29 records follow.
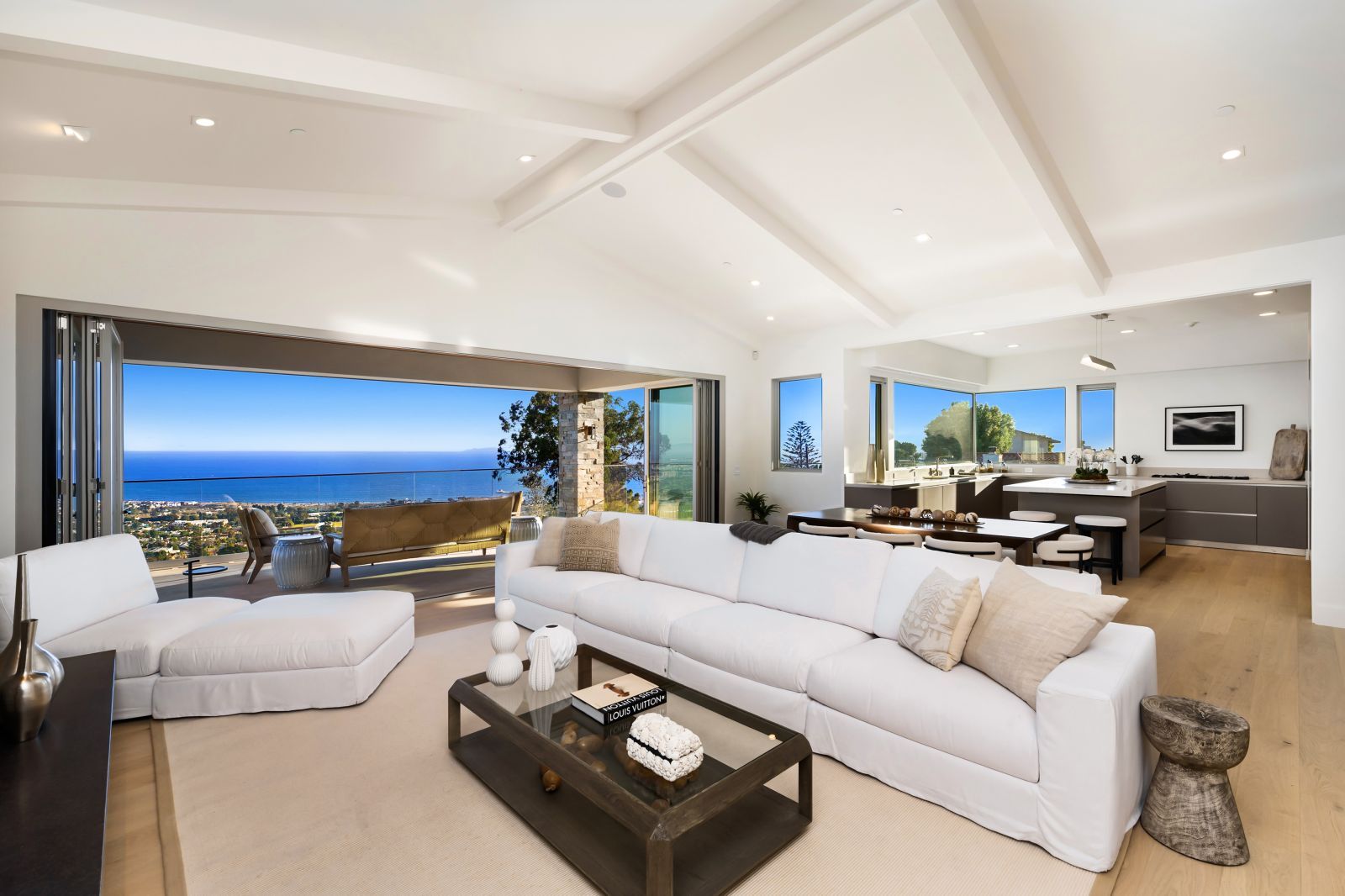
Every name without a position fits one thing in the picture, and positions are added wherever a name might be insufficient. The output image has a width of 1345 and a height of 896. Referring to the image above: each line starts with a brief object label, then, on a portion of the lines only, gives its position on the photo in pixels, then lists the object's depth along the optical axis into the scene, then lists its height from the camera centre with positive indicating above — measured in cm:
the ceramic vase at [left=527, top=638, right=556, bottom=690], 250 -89
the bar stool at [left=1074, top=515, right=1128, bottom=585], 558 -80
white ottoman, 293 -104
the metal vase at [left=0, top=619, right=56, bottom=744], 203 -83
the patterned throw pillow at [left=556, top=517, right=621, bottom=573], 433 -70
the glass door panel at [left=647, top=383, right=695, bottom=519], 780 -8
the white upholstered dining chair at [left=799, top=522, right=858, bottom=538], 469 -64
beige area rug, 188 -129
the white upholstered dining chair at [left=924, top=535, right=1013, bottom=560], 399 -65
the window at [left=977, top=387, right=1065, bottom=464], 905 +30
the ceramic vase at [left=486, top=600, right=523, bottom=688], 256 -87
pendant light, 642 +87
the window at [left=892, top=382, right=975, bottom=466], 827 +29
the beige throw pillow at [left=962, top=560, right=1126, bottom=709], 214 -65
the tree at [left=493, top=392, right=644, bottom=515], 925 +1
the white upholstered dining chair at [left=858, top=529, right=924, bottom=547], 414 -61
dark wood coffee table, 176 -103
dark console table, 141 -95
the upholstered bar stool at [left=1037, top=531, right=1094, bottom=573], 451 -74
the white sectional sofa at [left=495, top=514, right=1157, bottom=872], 193 -90
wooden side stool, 193 -107
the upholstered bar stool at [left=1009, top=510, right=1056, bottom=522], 577 -64
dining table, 402 -58
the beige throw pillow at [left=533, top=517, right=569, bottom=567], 459 -73
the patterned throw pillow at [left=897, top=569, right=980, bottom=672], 242 -69
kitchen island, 592 -58
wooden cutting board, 703 -9
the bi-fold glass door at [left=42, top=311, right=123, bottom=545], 358 +9
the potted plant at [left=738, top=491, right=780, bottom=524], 761 -73
